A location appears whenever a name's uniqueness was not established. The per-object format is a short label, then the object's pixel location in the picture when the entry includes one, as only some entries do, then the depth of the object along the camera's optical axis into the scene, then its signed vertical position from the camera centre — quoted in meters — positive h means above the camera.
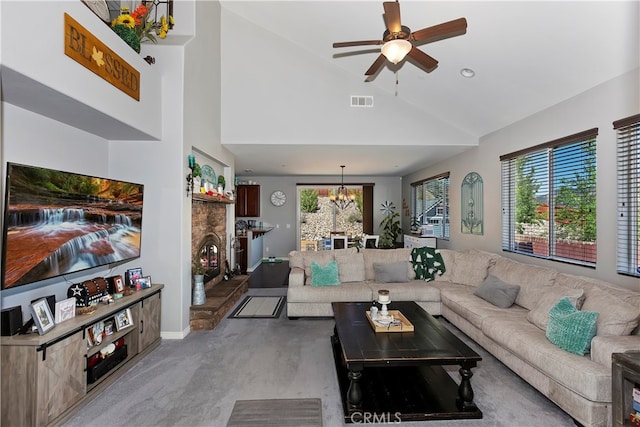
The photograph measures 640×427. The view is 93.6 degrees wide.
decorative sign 2.19 +1.31
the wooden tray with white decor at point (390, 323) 2.71 -1.00
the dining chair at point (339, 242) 7.23 -0.63
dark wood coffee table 2.20 -1.40
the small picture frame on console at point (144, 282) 3.27 -0.73
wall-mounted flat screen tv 1.94 -0.06
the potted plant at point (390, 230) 8.19 -0.41
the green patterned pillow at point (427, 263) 4.66 -0.75
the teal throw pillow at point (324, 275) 4.41 -0.88
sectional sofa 2.07 -1.00
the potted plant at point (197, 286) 3.94 -0.92
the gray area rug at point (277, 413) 2.14 -1.47
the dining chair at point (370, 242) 6.97 -0.61
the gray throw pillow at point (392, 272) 4.53 -0.86
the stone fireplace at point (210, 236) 4.25 -0.33
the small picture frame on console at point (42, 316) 2.06 -0.71
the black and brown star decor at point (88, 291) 2.56 -0.67
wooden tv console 1.96 -1.10
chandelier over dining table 8.38 +0.53
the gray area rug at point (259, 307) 4.37 -1.44
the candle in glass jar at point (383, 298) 2.93 -0.80
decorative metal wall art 5.18 +0.21
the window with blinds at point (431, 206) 6.55 +0.24
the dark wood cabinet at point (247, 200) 8.82 +0.47
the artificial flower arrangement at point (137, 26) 2.96 +1.97
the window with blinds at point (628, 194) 2.70 +0.21
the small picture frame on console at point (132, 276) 3.25 -0.66
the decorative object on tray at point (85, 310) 2.47 -0.79
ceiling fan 2.36 +1.51
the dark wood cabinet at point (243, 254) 7.52 -0.96
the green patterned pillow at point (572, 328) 2.24 -0.86
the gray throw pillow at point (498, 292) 3.39 -0.88
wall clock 9.30 +0.55
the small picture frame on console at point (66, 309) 2.29 -0.73
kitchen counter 7.55 -0.90
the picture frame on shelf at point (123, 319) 2.79 -0.99
